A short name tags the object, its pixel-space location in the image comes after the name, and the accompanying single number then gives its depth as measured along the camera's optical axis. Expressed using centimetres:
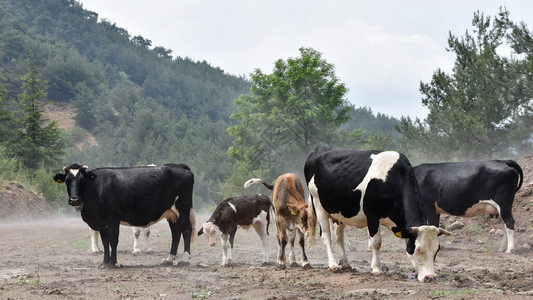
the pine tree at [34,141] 4212
